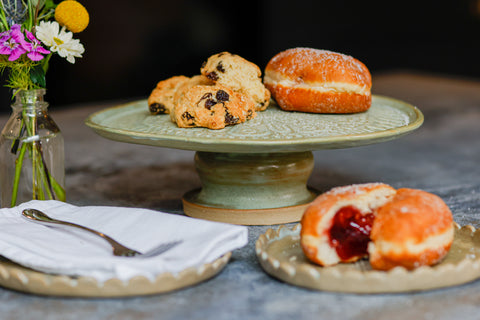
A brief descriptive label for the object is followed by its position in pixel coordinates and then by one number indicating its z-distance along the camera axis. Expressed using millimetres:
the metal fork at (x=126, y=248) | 794
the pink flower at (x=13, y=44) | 871
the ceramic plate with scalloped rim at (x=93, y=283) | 761
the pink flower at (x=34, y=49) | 879
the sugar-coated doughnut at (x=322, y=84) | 964
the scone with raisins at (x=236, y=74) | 966
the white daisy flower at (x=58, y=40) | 888
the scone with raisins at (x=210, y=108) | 921
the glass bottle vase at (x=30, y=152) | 917
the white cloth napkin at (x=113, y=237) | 764
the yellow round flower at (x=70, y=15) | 898
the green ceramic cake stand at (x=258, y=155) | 881
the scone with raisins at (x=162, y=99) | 991
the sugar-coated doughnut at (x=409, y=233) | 760
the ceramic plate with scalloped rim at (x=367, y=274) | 757
